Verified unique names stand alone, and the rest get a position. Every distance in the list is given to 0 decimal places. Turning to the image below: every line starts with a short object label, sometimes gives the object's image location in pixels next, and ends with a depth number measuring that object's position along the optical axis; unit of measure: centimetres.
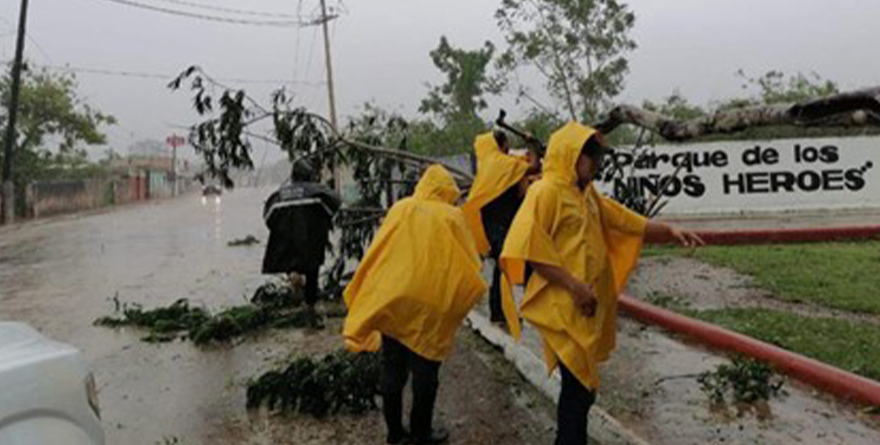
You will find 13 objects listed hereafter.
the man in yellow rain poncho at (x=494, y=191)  682
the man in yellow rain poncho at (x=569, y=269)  355
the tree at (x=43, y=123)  3491
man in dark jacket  830
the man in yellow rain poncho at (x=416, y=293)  418
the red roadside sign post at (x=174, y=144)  7360
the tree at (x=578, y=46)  2350
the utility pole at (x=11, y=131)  2847
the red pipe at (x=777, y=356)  496
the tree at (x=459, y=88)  3112
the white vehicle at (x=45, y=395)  215
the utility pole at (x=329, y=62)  3434
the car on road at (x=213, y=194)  4872
